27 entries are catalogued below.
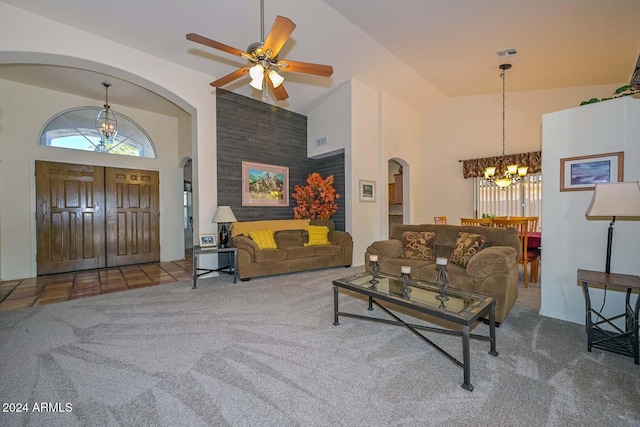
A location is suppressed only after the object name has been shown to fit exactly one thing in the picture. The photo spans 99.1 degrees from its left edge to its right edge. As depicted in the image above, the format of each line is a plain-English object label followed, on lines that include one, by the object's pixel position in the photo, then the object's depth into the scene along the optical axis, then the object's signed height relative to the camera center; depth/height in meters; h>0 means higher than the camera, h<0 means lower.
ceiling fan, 2.46 +1.53
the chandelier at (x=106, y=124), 5.05 +1.68
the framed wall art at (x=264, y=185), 5.54 +0.55
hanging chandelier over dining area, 4.97 +0.69
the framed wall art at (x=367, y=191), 5.71 +0.41
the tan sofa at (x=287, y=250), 4.48 -0.72
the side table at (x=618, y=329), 2.00 -0.93
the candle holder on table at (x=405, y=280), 2.39 -0.64
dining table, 4.23 -0.52
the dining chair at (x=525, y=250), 3.91 -0.61
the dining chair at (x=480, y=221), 4.72 -0.21
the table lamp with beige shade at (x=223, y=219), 4.62 -0.14
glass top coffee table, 1.74 -0.71
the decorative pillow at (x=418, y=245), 3.63 -0.49
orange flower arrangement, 5.90 +0.25
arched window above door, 5.03 +1.52
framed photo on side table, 4.45 -0.49
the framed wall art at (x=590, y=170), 2.46 +0.36
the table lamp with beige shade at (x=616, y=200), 2.04 +0.07
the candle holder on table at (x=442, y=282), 2.20 -0.63
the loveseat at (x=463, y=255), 2.57 -0.54
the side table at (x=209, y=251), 4.07 -0.65
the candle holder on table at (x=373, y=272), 2.70 -0.64
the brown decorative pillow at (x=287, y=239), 5.18 -0.55
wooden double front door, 4.95 -0.10
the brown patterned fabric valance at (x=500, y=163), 5.79 +1.05
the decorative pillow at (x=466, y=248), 3.09 -0.45
